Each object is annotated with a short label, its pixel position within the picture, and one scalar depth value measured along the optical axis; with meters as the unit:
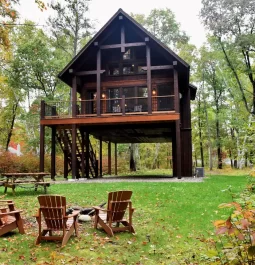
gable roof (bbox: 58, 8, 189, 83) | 16.23
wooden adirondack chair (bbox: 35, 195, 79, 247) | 5.36
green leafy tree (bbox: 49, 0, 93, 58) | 25.16
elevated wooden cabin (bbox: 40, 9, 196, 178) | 16.36
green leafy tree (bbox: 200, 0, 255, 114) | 19.14
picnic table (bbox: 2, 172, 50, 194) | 10.77
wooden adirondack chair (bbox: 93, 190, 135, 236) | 6.05
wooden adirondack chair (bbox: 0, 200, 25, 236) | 5.80
